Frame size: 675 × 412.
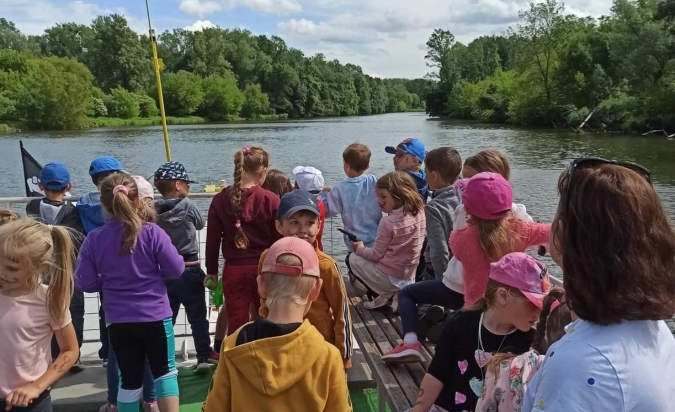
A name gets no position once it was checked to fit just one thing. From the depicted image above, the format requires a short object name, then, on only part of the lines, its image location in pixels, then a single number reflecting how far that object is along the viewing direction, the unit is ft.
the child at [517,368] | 6.59
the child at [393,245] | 13.42
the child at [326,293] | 10.27
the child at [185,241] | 13.30
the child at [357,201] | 15.47
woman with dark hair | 3.89
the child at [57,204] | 14.21
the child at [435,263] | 11.57
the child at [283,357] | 6.75
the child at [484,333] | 7.30
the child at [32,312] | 8.05
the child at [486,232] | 9.75
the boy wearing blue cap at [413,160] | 15.74
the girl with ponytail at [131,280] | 10.64
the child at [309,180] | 15.75
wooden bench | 10.01
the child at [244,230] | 12.50
